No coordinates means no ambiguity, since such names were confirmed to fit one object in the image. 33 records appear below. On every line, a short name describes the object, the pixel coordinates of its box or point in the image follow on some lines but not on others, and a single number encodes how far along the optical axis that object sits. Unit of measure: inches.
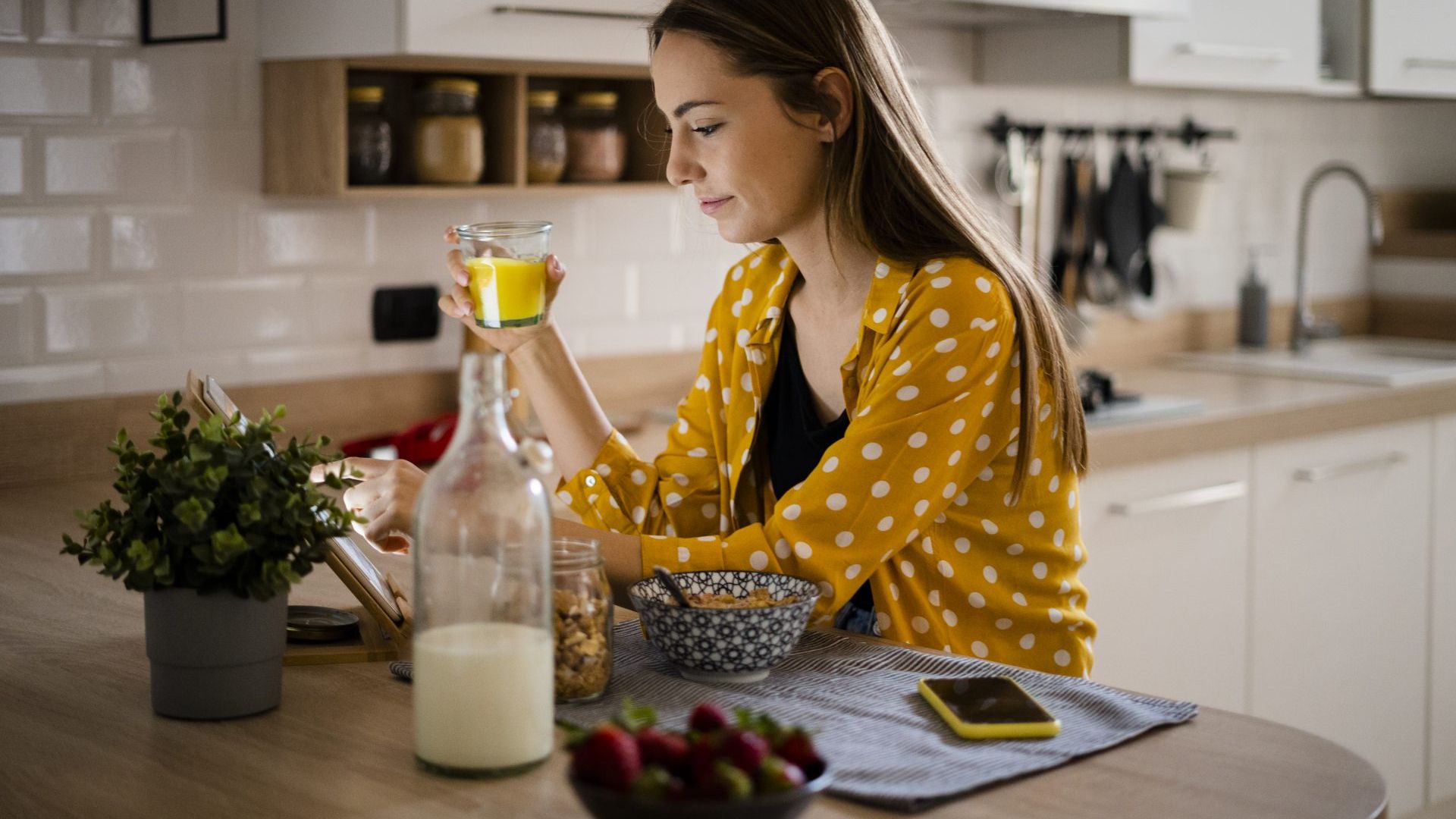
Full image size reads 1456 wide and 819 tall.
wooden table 40.0
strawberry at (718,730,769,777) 33.9
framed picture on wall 86.5
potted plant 45.4
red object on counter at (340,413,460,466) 94.7
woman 57.8
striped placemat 41.7
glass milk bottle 40.8
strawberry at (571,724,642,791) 33.6
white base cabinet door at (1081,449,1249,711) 106.3
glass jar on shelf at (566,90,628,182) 101.7
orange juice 62.9
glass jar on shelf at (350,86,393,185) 93.1
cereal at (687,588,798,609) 52.4
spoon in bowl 49.4
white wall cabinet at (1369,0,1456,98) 137.3
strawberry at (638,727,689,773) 34.2
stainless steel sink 128.1
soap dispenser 149.3
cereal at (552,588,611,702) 46.7
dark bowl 32.9
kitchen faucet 148.6
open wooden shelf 90.6
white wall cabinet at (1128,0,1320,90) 116.7
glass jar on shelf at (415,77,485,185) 94.3
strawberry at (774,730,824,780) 35.2
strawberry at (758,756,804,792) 33.7
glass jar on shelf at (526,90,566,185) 99.0
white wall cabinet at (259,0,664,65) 83.4
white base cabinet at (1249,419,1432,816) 118.0
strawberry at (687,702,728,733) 35.7
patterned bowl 49.0
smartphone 44.8
